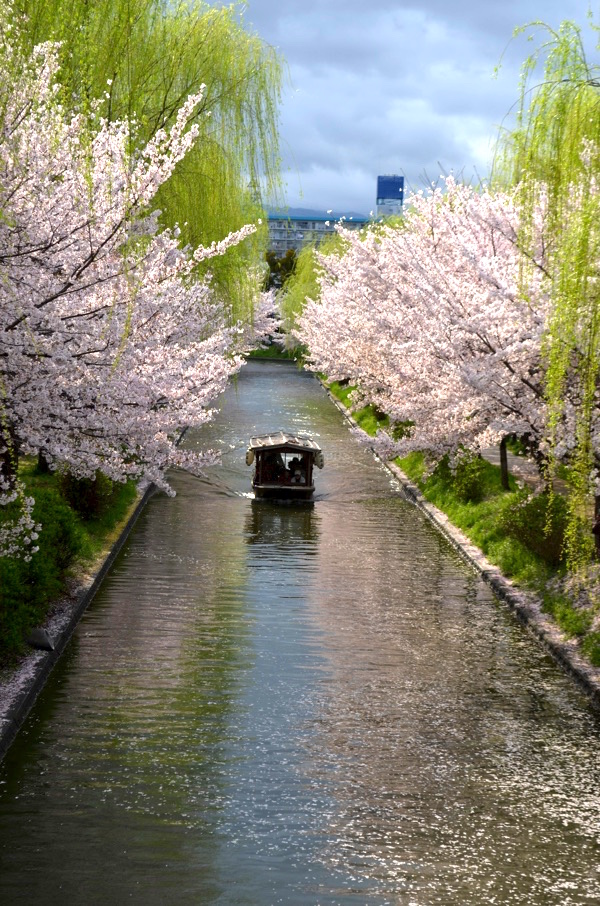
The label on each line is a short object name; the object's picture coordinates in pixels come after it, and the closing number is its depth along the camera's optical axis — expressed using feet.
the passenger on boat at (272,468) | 113.91
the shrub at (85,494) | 82.33
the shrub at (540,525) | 69.92
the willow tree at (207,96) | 80.33
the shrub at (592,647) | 54.80
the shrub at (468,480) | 98.53
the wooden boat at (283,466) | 111.14
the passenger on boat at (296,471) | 114.83
